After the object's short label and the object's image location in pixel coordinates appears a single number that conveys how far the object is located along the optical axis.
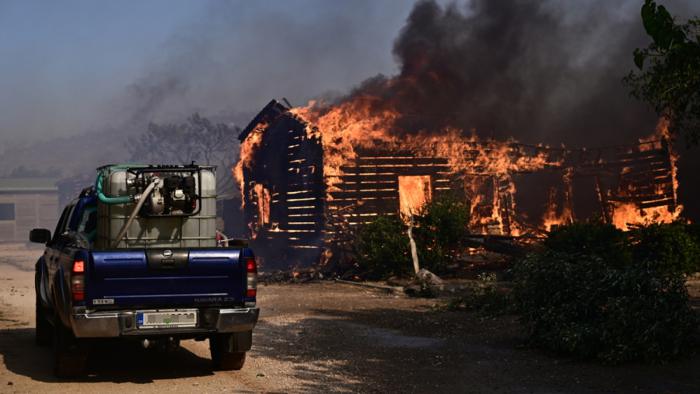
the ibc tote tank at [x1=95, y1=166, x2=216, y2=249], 9.77
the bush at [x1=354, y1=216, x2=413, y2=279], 22.66
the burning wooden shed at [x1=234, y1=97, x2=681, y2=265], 30.03
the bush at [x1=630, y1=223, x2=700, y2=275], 20.67
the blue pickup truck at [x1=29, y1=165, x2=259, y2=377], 8.56
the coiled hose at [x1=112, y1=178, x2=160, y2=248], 9.20
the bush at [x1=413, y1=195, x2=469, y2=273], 23.08
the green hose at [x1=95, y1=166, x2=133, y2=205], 9.52
